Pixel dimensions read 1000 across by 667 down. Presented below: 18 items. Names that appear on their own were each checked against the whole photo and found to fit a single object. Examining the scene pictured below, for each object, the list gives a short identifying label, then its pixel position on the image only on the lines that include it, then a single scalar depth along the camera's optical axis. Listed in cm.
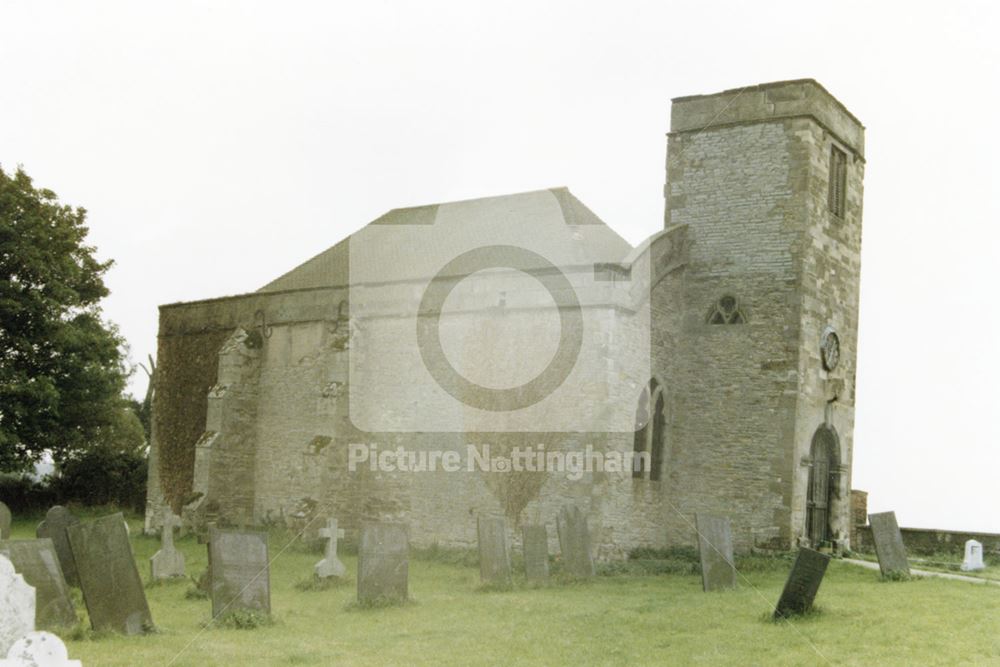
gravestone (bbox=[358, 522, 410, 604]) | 1407
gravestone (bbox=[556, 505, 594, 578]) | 1695
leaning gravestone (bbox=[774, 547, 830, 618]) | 1259
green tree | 2830
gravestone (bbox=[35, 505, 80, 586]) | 1484
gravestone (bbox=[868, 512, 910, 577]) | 1666
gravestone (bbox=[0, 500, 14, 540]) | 1532
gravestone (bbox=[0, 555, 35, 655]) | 722
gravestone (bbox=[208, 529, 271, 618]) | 1226
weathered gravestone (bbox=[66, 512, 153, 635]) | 1112
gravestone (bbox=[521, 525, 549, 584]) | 1633
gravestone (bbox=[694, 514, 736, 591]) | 1550
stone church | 1928
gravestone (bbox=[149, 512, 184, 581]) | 1698
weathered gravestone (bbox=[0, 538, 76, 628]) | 1106
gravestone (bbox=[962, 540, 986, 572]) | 1916
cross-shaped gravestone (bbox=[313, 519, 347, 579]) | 1653
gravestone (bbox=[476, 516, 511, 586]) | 1592
